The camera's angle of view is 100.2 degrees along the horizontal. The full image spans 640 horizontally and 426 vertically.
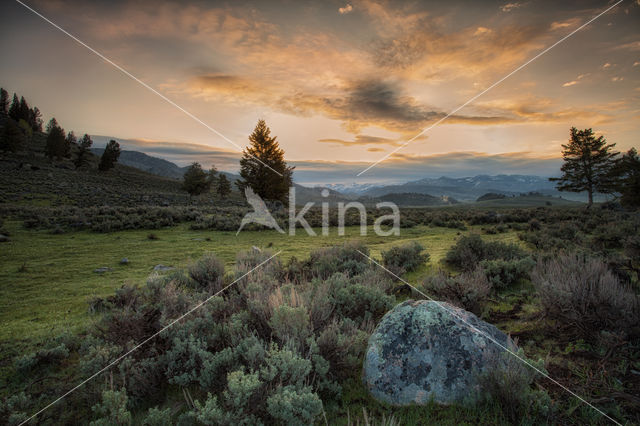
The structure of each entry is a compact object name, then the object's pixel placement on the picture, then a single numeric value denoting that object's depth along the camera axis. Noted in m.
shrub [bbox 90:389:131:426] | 2.67
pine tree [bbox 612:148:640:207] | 38.72
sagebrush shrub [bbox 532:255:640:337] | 4.07
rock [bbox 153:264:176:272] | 8.93
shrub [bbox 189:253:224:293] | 7.08
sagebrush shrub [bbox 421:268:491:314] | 5.35
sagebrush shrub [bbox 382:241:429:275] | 8.91
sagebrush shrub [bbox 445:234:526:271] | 8.75
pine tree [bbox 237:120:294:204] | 34.69
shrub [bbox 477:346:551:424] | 2.76
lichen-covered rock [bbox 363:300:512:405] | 3.16
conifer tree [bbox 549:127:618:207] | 43.47
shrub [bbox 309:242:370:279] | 8.04
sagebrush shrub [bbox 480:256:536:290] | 7.07
